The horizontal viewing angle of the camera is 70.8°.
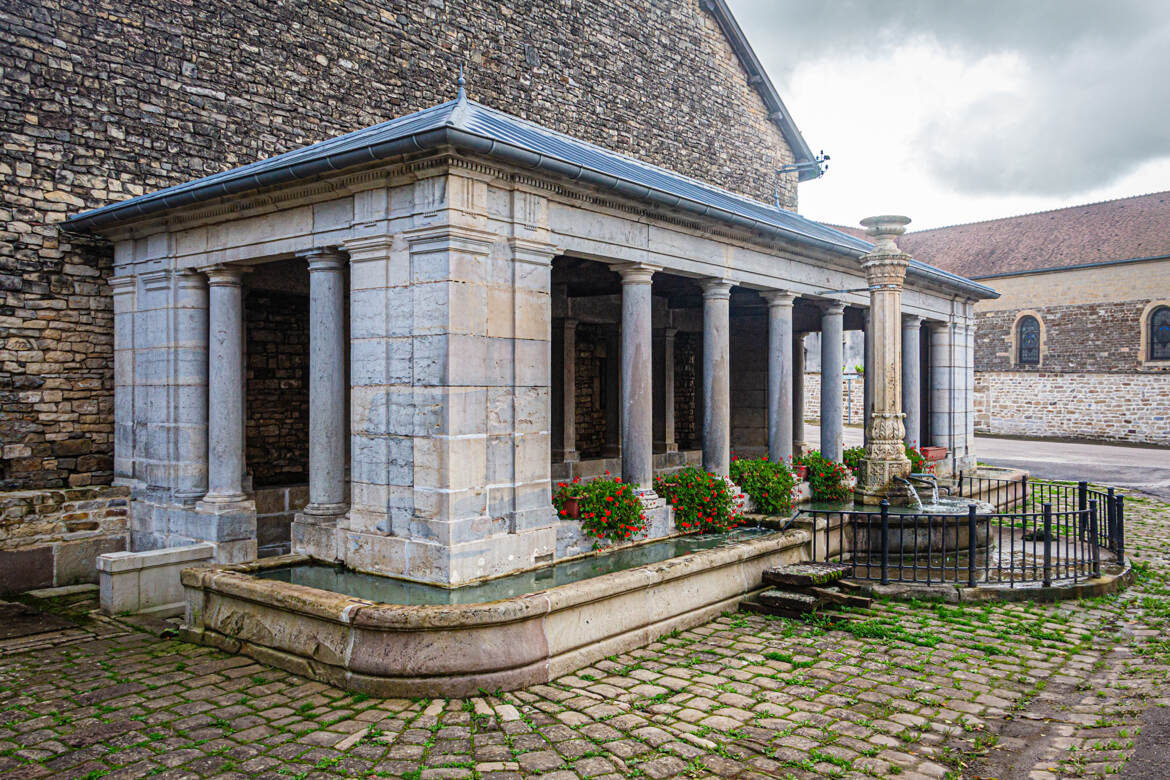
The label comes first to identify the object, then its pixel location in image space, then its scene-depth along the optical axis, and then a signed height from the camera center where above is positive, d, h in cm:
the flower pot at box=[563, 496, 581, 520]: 824 -114
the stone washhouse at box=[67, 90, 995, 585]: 694 +78
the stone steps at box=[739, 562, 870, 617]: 761 -191
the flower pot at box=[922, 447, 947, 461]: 1420 -107
